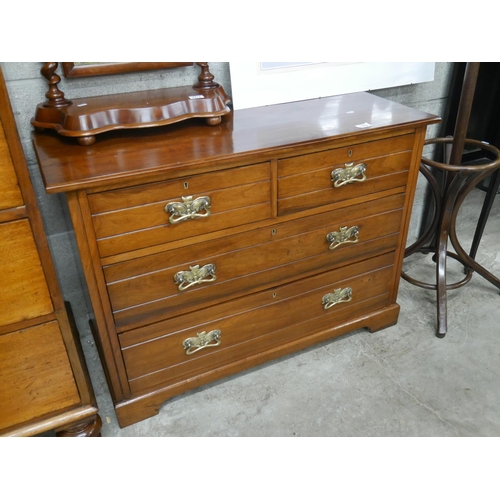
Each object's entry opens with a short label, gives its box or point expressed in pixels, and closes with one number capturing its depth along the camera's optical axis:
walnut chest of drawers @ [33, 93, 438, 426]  1.36
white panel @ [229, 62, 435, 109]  1.84
